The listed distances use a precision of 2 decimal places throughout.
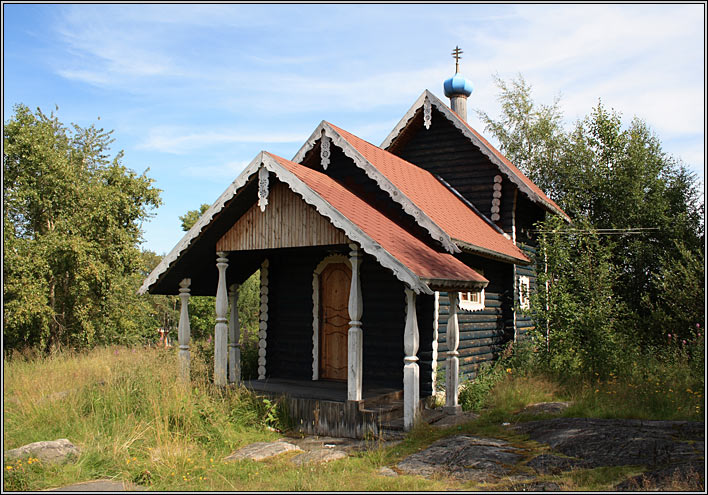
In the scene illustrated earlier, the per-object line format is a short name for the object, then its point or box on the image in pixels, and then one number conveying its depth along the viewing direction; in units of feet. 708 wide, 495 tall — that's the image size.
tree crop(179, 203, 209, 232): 104.53
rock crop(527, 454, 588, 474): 23.45
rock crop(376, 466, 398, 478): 24.36
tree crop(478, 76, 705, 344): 71.82
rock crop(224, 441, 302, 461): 27.25
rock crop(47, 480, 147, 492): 22.21
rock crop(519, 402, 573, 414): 33.44
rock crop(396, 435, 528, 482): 23.84
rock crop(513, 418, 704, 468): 23.63
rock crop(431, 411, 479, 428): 32.43
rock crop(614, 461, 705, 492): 20.20
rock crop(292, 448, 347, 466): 26.65
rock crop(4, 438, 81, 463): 24.61
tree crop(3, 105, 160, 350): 54.54
